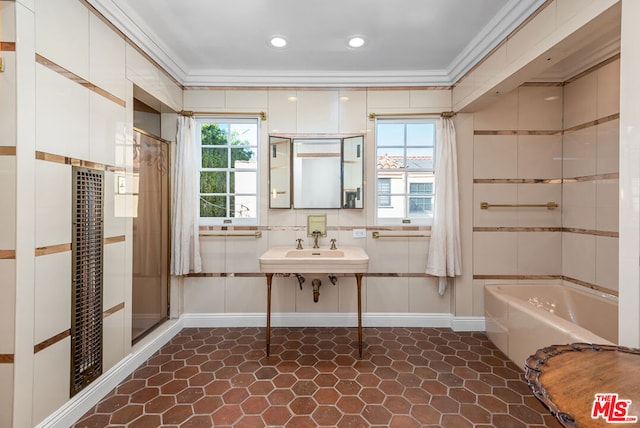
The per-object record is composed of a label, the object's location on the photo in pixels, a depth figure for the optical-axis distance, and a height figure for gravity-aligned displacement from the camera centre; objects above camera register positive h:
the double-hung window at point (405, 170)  3.25 +0.46
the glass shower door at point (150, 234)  2.59 -0.21
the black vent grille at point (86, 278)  1.81 -0.42
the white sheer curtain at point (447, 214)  3.04 -0.01
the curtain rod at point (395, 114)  3.17 +1.04
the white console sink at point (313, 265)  2.56 -0.45
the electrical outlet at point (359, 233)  3.24 -0.22
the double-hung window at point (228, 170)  3.25 +0.45
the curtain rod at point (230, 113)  3.18 +1.04
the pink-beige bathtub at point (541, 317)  2.17 -0.87
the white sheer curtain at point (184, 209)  3.03 +0.03
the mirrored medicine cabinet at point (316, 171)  3.19 +0.43
